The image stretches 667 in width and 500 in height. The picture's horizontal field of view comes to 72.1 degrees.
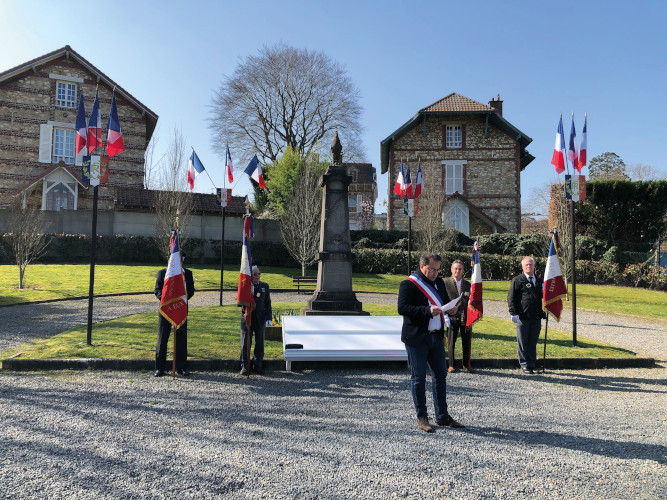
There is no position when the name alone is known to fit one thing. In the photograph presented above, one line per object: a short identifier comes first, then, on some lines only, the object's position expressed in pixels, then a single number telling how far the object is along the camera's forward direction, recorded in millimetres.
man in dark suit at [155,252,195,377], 7379
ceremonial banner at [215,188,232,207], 15659
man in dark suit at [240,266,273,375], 7742
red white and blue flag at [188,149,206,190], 16328
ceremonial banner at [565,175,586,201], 10625
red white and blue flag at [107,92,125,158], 9641
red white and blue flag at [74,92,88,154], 9391
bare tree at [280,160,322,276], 25469
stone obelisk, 11688
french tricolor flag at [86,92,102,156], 9414
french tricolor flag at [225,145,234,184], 15945
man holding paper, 5109
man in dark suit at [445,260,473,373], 8031
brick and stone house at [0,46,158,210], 28812
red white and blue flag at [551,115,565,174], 11125
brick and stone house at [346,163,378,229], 54759
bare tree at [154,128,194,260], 23750
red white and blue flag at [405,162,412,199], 16562
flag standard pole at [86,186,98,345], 8719
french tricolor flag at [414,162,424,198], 17156
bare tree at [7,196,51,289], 17797
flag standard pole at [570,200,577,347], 10031
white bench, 7900
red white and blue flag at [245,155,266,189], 15727
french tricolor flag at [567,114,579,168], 11023
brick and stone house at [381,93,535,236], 34156
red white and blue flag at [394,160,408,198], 16453
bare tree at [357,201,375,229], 52856
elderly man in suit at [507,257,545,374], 7988
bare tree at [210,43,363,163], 40812
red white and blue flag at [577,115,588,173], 11117
